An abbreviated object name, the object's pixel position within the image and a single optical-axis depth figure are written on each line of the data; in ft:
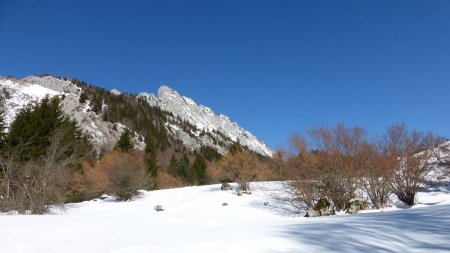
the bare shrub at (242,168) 88.12
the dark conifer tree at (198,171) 183.42
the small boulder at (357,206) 53.00
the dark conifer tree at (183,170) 187.89
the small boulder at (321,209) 53.62
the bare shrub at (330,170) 58.59
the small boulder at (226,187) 90.89
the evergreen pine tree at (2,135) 77.92
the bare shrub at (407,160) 61.41
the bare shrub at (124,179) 88.17
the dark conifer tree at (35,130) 76.13
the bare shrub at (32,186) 44.14
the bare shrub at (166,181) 147.43
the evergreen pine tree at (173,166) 197.93
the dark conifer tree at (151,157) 148.46
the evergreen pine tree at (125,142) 143.27
